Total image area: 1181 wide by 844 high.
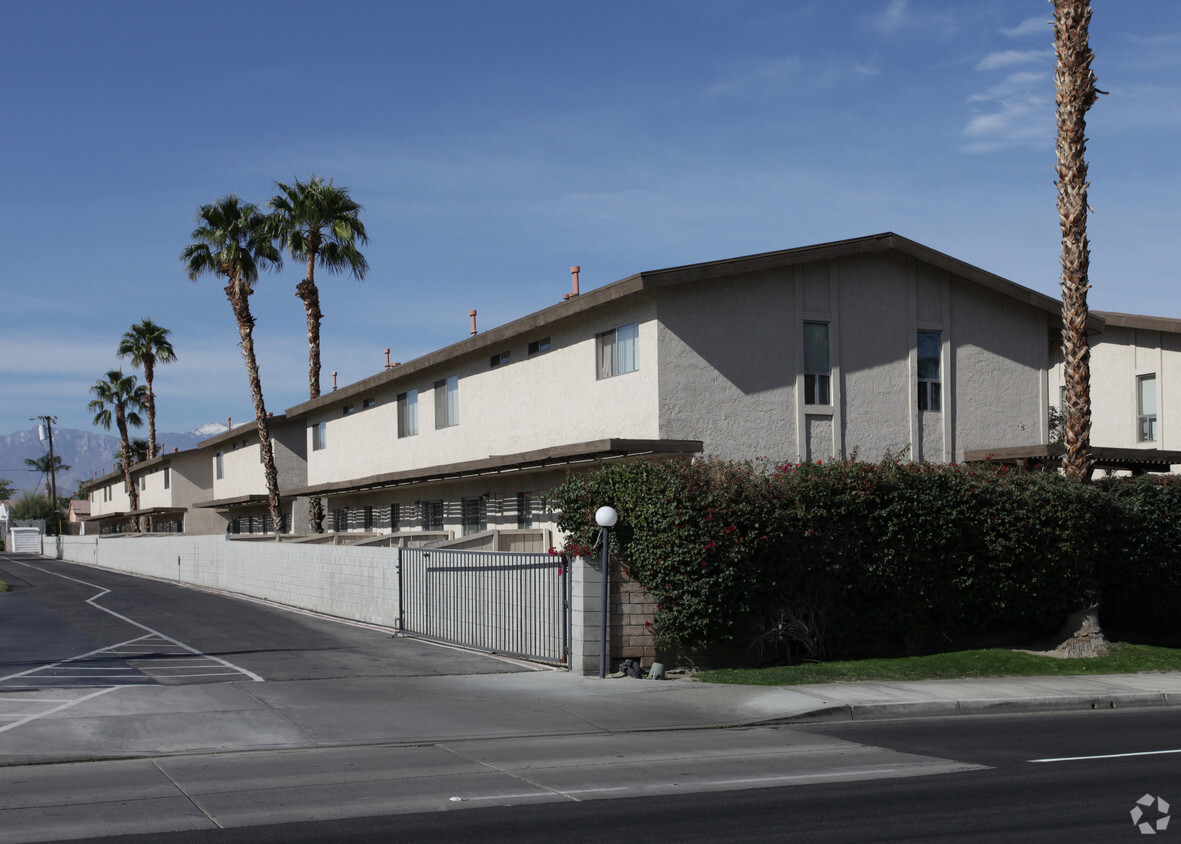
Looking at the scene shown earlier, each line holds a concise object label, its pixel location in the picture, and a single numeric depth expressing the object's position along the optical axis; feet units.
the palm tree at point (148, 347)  218.59
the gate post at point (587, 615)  52.11
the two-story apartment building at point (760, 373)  68.49
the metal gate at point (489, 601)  54.80
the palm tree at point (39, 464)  533.46
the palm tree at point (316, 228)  129.18
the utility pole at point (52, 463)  245.86
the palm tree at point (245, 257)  130.31
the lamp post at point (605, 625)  51.70
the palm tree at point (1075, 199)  61.77
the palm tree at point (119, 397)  245.45
